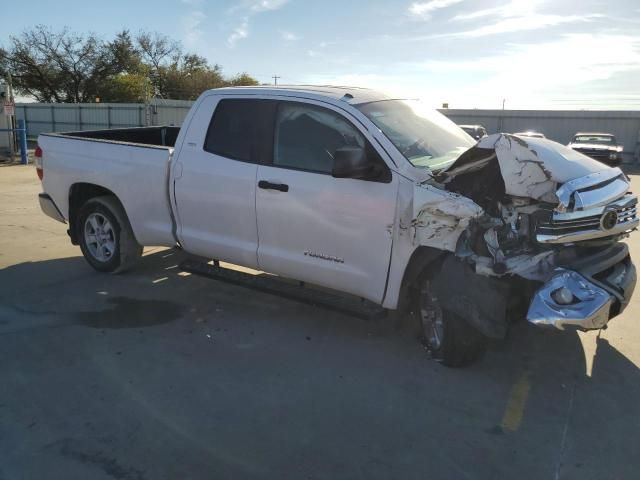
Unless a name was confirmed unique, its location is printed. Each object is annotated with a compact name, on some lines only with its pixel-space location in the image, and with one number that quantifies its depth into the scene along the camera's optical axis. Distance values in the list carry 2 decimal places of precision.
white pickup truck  3.67
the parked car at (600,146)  20.73
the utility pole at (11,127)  19.55
